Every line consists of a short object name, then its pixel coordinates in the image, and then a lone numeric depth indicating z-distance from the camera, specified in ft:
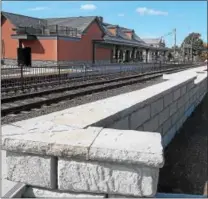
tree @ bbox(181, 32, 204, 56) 378.32
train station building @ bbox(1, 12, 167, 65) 119.24
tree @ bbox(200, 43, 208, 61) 372.44
